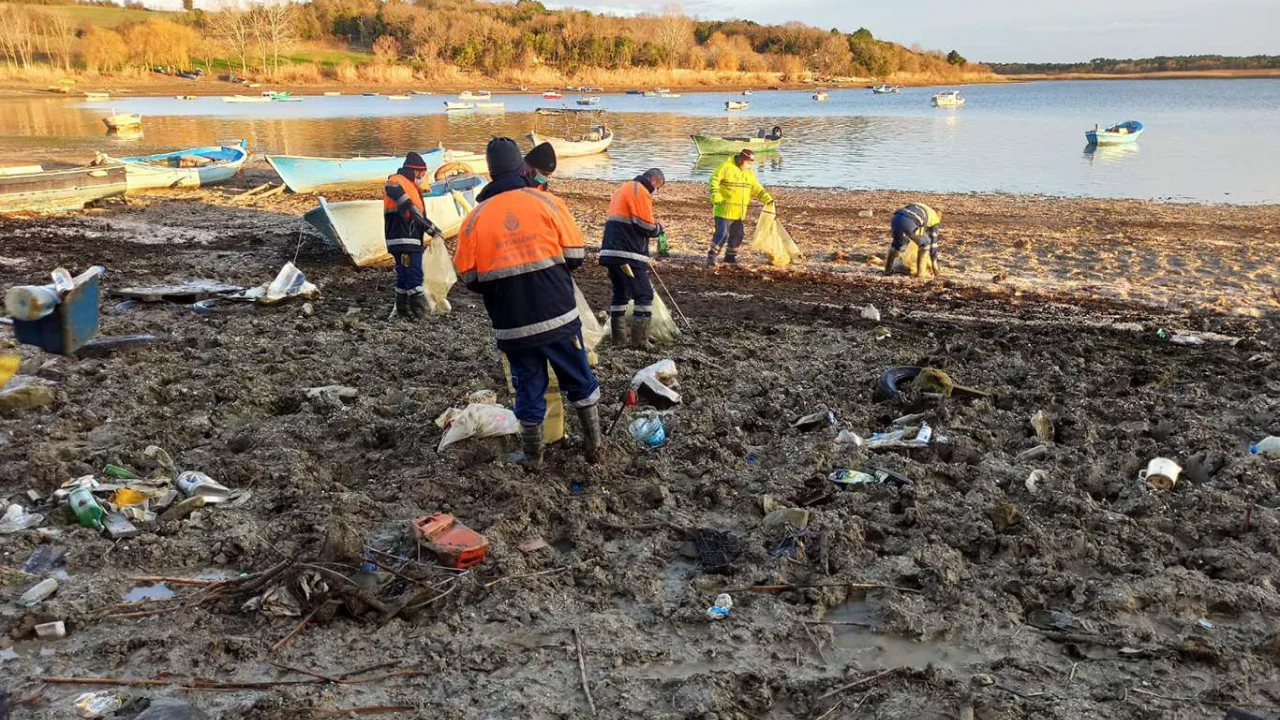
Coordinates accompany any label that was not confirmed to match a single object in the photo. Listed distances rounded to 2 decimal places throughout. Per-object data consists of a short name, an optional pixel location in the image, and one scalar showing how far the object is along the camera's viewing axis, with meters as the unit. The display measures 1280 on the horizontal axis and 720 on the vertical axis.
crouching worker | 10.21
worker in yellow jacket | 10.56
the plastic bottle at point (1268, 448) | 4.90
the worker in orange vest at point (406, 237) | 8.05
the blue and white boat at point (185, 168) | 16.80
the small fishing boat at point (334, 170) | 17.44
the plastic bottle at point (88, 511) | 4.05
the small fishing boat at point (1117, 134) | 31.33
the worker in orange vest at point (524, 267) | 4.42
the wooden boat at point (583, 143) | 27.34
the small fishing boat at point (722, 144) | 27.75
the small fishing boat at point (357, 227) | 10.31
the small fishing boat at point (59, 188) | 13.65
